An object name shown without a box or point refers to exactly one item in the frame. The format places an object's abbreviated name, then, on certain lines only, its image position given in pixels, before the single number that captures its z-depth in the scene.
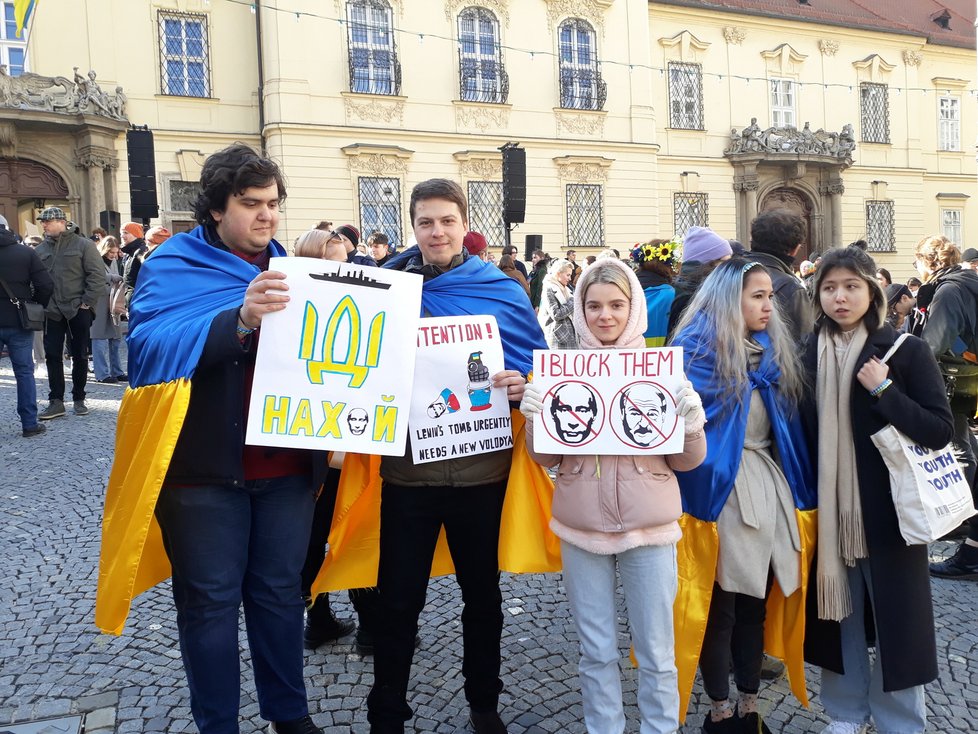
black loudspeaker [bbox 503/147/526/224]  15.53
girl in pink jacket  2.63
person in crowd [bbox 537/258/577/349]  8.01
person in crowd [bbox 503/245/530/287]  12.14
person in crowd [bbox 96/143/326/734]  2.51
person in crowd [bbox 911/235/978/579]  4.54
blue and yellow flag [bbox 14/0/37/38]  14.62
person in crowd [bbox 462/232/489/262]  5.93
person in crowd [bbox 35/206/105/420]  8.52
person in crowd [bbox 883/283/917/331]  6.73
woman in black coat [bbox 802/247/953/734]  2.74
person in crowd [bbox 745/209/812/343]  4.02
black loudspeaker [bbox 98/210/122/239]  16.53
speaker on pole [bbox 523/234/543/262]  18.16
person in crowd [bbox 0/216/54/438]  7.64
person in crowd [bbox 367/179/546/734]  2.81
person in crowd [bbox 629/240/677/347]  4.67
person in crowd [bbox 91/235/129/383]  10.17
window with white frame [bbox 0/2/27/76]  18.12
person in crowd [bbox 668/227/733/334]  4.50
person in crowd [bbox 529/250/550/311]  13.48
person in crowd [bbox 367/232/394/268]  9.00
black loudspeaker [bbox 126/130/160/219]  13.24
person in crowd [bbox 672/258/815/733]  2.88
